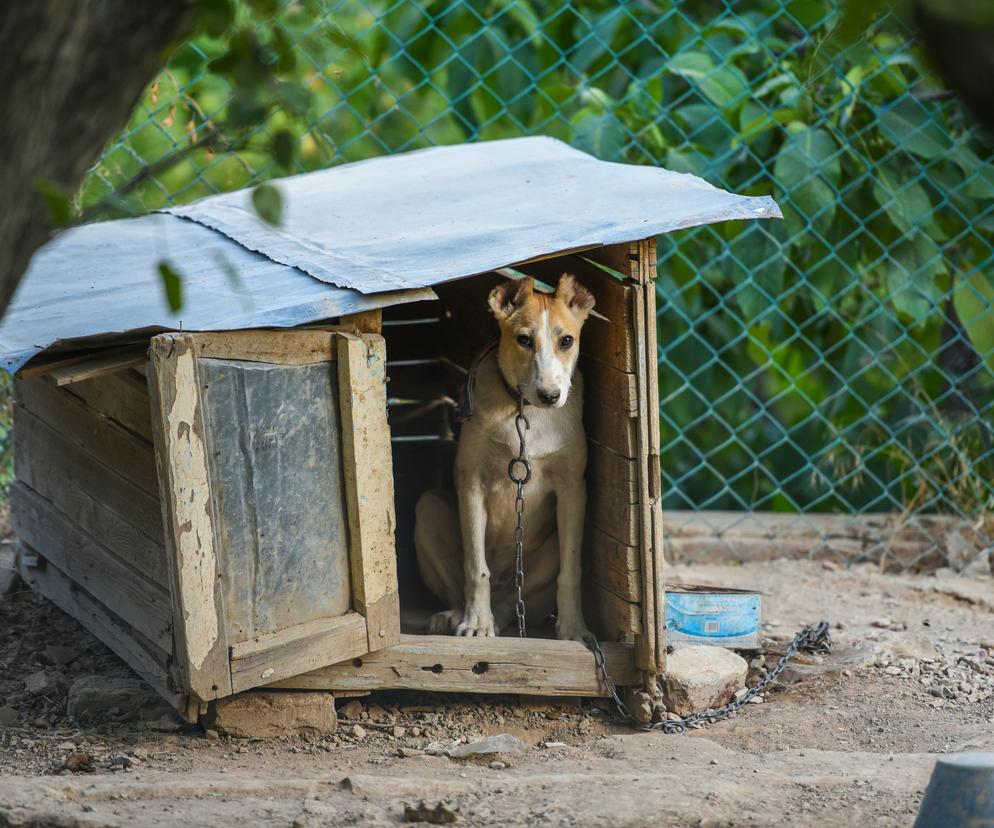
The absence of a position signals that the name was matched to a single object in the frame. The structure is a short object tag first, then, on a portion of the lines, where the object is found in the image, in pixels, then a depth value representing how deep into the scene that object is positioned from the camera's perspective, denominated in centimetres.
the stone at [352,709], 784
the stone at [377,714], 783
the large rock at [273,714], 730
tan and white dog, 793
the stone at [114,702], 761
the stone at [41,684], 796
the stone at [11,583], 961
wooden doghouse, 666
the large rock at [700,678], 798
